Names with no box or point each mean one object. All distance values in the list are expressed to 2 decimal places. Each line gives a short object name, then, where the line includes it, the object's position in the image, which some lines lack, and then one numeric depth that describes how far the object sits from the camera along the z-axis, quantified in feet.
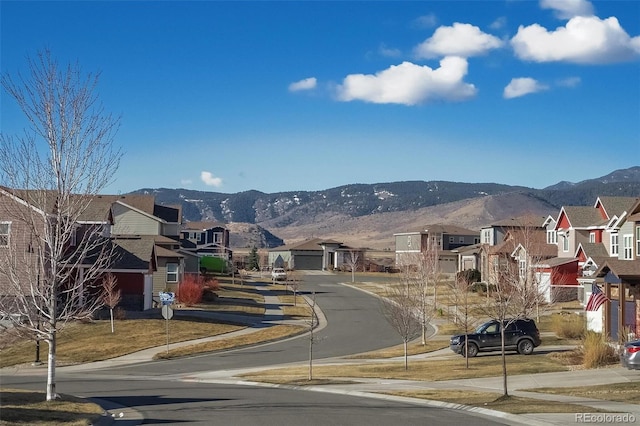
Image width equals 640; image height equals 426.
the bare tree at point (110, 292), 146.57
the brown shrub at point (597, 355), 103.14
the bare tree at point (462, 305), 126.98
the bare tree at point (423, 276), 144.87
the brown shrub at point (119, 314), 160.15
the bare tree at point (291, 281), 273.62
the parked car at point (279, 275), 334.24
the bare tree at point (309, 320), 102.57
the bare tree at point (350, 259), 375.66
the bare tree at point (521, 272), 141.90
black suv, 125.18
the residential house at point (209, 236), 440.86
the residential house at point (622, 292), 126.34
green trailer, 353.72
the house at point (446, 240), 370.73
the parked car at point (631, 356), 93.20
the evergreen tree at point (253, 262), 454.40
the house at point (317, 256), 426.76
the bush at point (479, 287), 236.63
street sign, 137.14
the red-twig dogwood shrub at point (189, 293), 201.36
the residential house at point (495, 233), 233.76
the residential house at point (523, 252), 172.44
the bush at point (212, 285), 244.09
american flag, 135.64
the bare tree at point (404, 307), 117.57
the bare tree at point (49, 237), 66.64
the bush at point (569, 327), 143.95
